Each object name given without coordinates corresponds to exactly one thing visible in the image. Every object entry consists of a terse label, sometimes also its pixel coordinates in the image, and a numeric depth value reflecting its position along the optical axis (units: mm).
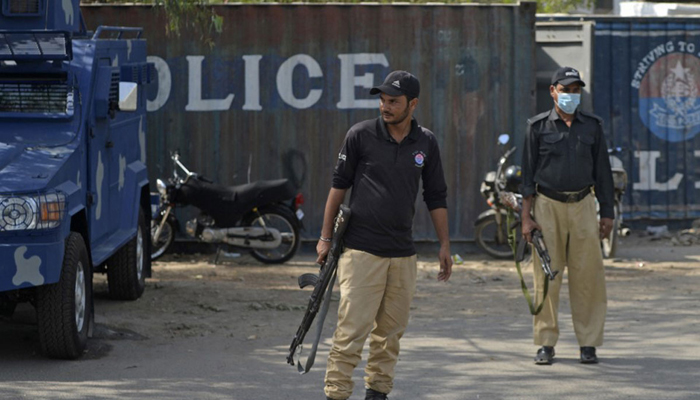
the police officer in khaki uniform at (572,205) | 8375
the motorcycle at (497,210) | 13852
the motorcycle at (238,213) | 13547
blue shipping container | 15555
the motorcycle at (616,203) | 14148
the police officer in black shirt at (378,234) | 6539
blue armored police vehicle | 7883
